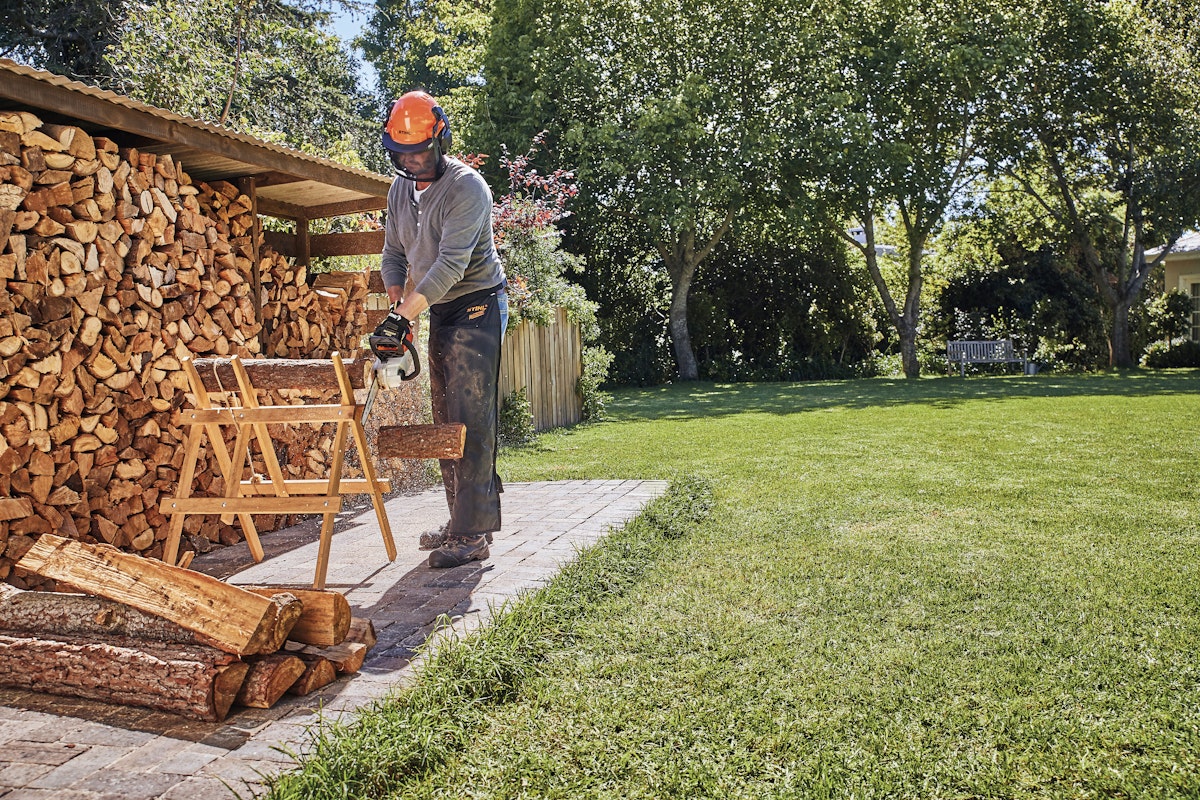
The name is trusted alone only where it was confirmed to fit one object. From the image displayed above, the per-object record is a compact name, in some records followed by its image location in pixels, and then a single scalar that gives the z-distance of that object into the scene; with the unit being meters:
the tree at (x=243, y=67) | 11.16
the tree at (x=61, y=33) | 12.73
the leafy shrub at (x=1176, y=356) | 22.41
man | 4.20
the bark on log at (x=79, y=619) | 2.82
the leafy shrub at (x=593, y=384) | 12.38
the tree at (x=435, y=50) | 20.58
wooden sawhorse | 3.97
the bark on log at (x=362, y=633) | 3.20
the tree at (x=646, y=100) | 18.81
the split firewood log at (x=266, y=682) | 2.74
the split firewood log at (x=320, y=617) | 3.02
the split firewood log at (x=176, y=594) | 2.72
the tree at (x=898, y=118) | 19.48
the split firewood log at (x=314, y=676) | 2.88
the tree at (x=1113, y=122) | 19.70
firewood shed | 4.01
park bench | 20.89
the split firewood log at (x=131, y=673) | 2.67
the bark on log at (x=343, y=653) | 2.99
